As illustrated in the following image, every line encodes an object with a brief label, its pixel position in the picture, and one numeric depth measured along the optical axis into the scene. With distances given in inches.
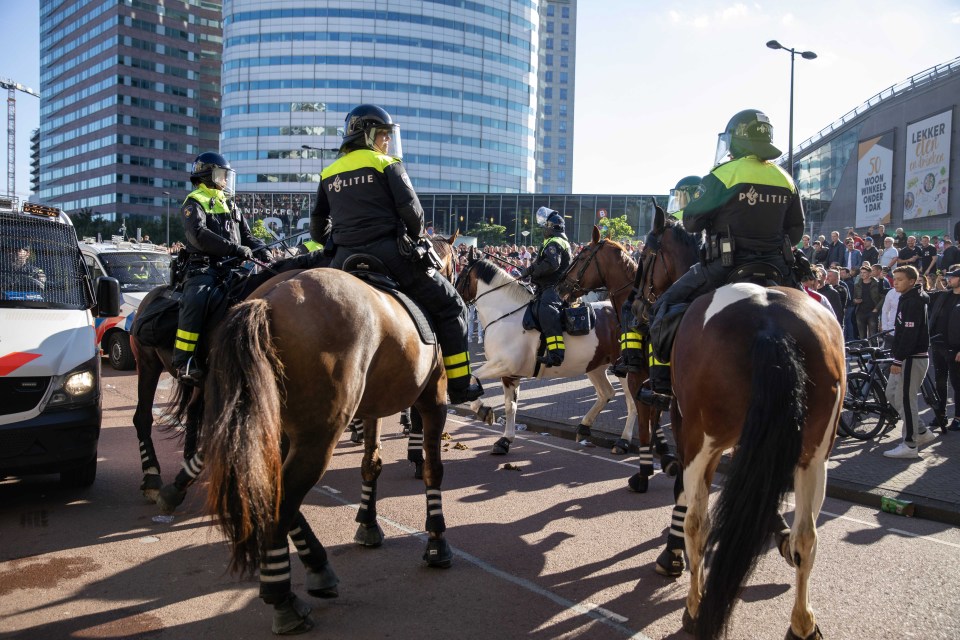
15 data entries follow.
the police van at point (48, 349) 218.8
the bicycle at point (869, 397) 383.9
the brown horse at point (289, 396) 135.8
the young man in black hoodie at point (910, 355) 340.5
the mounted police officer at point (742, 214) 189.3
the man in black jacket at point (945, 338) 394.3
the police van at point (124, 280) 573.0
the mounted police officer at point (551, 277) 350.0
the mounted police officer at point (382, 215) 191.3
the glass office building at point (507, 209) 2598.4
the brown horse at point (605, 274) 325.4
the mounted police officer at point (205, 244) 221.0
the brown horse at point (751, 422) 135.5
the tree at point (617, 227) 1969.7
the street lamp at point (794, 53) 883.4
